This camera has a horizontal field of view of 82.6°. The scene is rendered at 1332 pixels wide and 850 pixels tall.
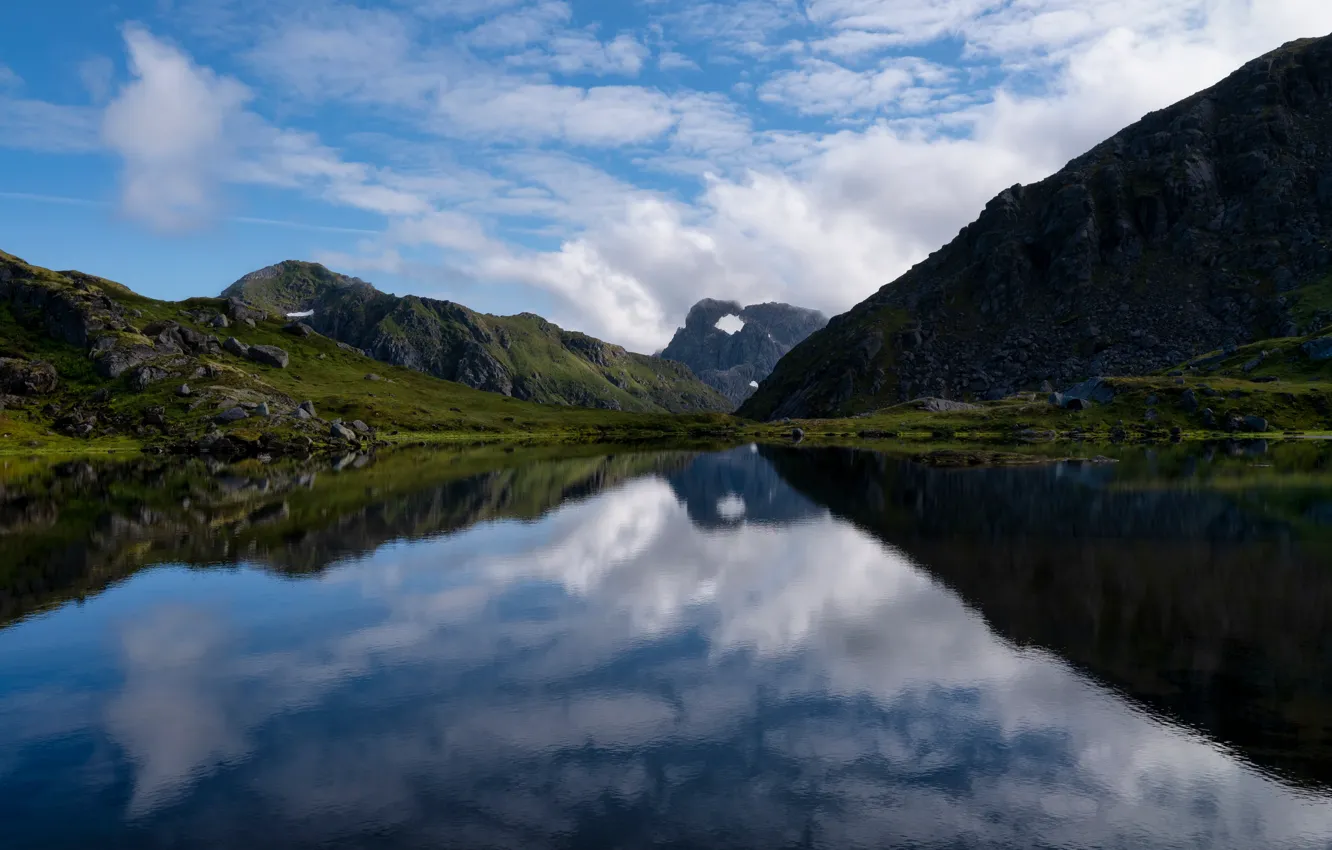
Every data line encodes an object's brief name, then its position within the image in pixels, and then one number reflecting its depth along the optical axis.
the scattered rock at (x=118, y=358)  188.50
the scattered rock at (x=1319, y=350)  190.38
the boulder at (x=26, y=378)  172.62
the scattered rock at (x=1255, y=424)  166.25
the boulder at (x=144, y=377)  182.86
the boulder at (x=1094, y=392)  187.75
